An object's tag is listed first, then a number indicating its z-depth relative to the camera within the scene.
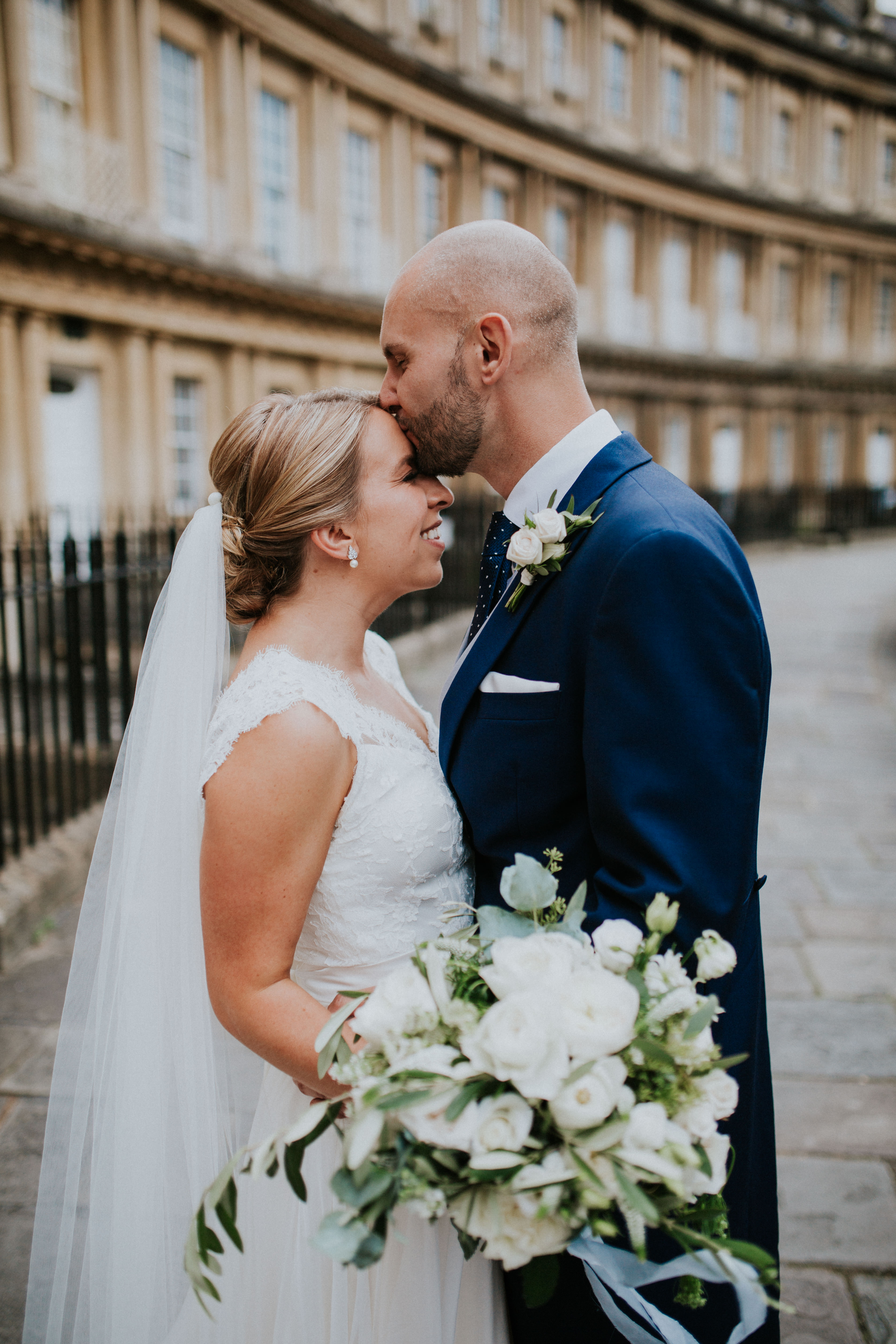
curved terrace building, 13.06
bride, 1.88
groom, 1.61
